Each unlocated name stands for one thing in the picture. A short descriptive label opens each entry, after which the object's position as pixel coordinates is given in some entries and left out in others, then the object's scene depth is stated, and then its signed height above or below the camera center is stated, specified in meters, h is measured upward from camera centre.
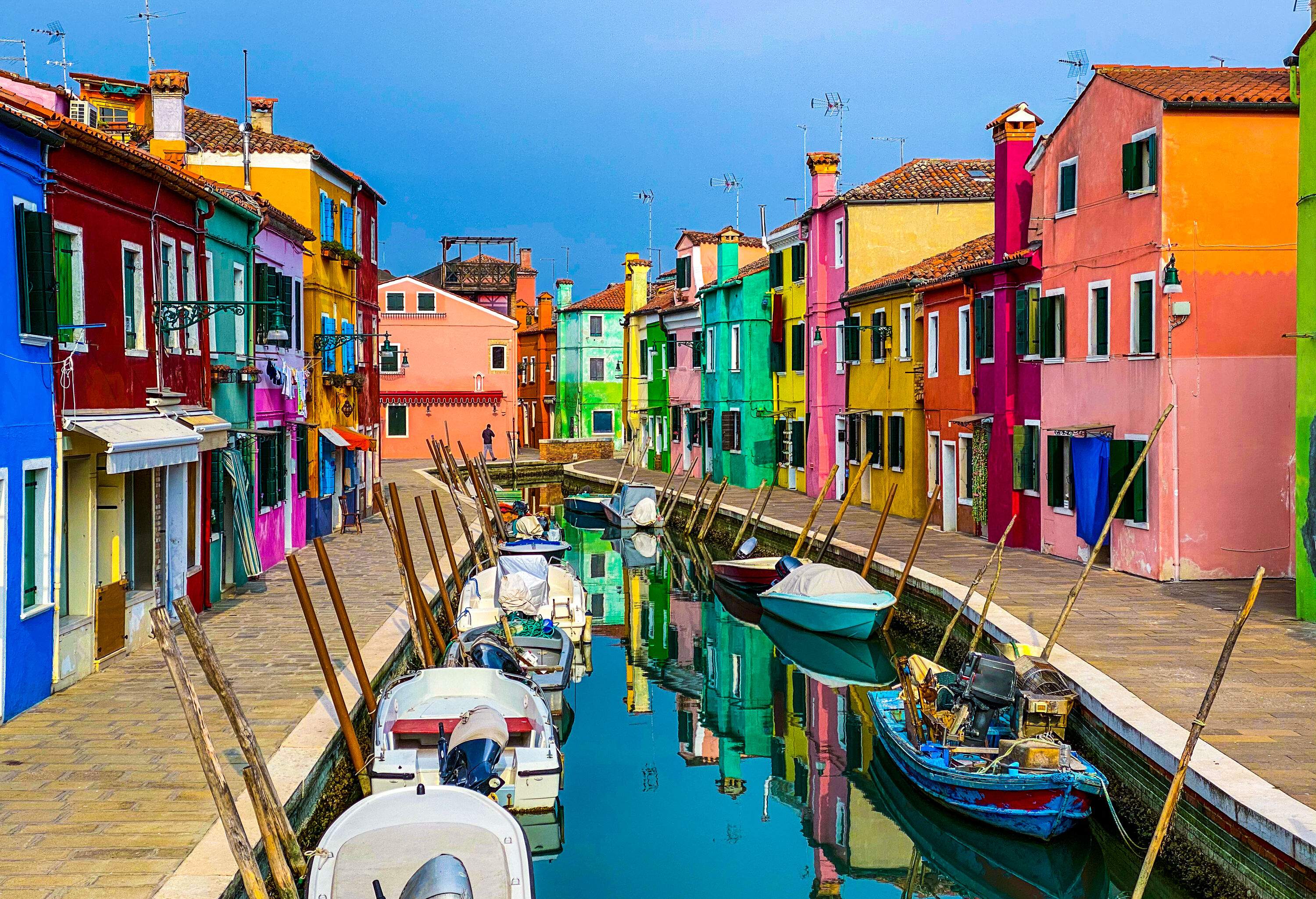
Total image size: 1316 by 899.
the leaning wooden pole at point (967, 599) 15.73 -2.52
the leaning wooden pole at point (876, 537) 21.40 -2.19
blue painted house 12.01 -0.04
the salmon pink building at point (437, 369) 60.25 +1.92
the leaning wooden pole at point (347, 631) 12.59 -2.18
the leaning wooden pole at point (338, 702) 11.69 -2.64
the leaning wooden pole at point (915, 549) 19.83 -2.24
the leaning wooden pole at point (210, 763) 7.41 -2.07
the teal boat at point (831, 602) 20.33 -3.14
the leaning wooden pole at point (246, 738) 8.48 -2.21
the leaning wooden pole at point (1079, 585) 13.86 -1.98
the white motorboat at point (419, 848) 8.24 -2.87
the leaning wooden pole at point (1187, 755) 8.08 -2.25
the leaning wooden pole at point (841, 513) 23.27 -1.97
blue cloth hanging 20.72 -1.35
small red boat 25.56 -3.34
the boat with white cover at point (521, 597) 19.48 -2.92
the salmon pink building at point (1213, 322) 19.47 +1.22
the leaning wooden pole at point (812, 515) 25.34 -2.18
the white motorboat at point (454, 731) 11.47 -3.04
